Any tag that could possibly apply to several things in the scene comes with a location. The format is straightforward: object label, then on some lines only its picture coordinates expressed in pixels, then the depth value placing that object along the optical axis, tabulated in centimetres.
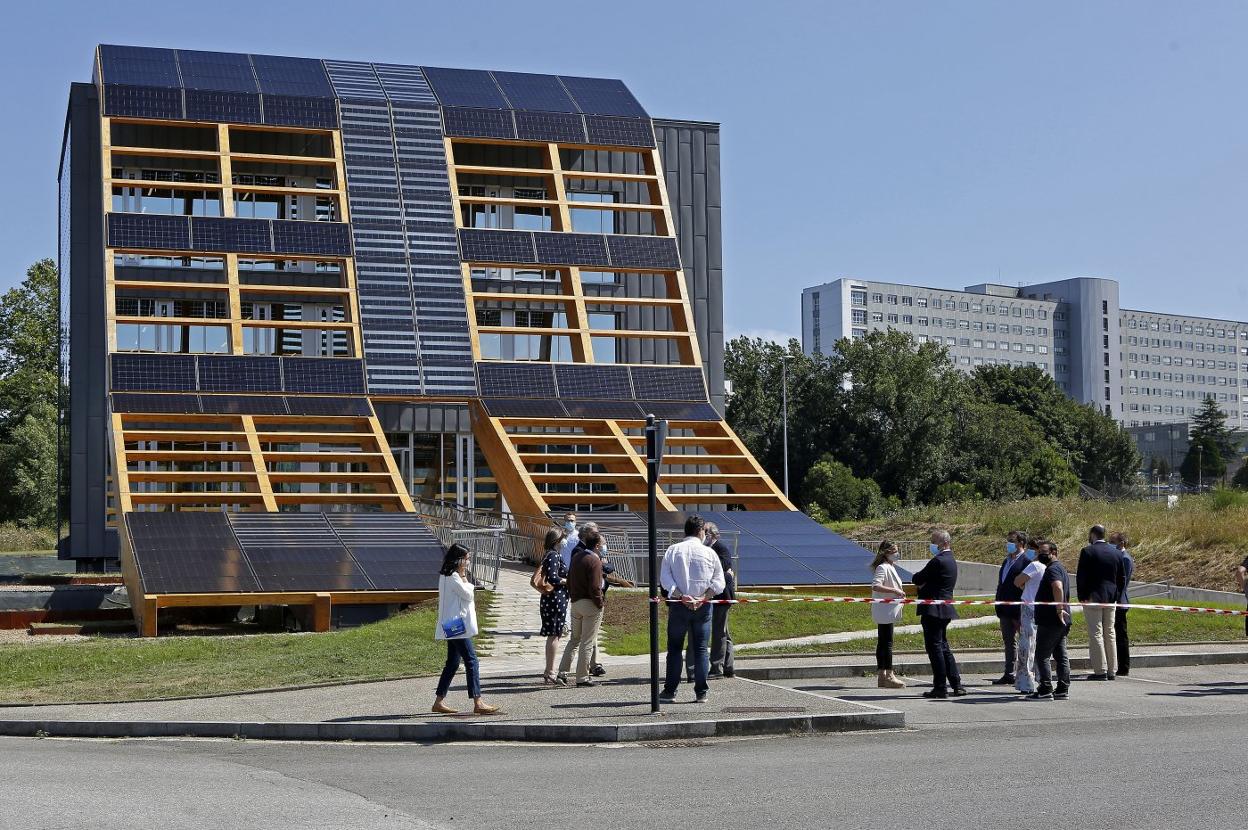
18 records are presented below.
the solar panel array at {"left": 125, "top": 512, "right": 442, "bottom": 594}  2519
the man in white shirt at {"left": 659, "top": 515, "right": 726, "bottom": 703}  1569
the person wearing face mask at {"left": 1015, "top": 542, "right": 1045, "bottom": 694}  1714
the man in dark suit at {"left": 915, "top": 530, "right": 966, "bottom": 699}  1689
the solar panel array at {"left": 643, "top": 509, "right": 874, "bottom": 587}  2734
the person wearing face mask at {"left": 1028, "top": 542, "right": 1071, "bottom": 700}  1686
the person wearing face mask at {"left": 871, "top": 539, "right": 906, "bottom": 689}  1722
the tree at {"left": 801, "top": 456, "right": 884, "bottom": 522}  6944
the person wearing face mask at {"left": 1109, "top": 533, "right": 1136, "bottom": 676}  1902
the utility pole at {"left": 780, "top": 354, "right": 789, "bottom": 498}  7081
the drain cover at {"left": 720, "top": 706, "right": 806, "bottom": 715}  1482
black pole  1488
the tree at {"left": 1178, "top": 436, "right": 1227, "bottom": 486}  12789
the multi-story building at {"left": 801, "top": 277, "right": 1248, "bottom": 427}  17488
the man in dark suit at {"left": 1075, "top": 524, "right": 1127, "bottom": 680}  1841
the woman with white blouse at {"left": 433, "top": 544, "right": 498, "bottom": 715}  1490
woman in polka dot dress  1733
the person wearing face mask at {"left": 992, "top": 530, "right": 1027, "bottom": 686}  1758
